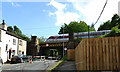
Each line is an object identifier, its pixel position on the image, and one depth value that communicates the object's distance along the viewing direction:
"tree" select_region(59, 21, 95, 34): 45.04
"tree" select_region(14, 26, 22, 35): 44.94
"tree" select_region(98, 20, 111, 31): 38.52
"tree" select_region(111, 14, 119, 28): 34.34
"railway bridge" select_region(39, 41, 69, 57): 27.27
